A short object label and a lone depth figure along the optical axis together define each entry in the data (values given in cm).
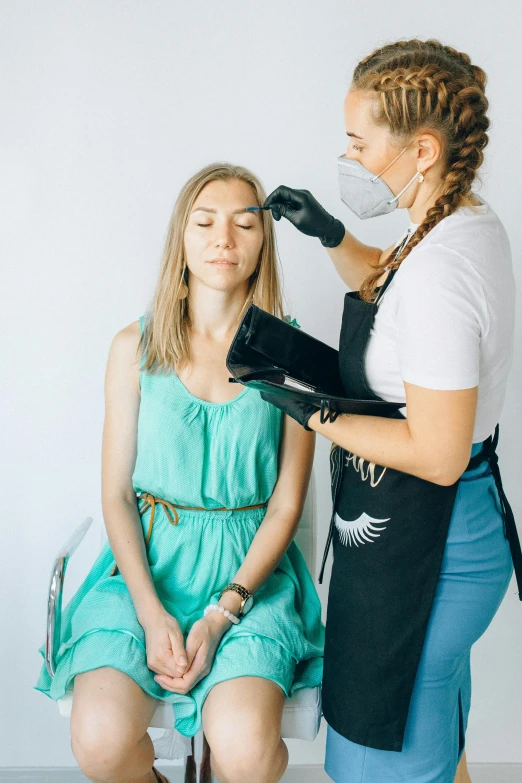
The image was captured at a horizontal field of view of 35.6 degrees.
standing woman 110
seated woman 139
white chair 142
